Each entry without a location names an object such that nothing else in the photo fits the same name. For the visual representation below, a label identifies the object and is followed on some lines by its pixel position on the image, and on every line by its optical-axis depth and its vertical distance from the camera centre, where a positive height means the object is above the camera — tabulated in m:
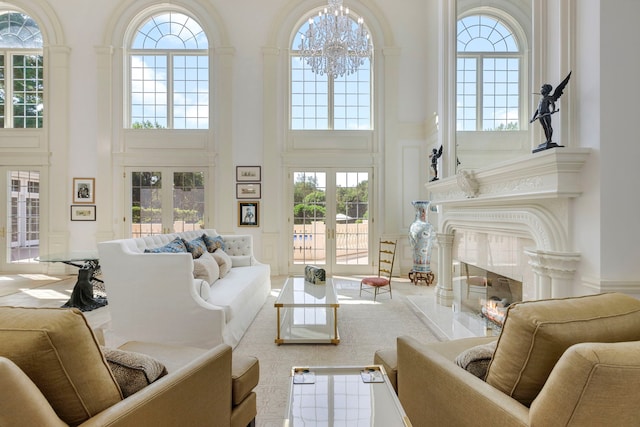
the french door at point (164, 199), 6.59 +0.28
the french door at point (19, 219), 6.41 -0.13
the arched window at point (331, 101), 6.70 +2.31
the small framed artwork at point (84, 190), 6.45 +0.45
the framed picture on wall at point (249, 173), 6.52 +0.80
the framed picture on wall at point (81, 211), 6.48 +0.03
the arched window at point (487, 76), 2.94 +1.41
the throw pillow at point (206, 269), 3.43 -0.61
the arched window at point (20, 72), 6.53 +2.84
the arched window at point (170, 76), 6.68 +2.82
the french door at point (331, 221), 6.62 -0.17
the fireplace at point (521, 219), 2.25 -0.05
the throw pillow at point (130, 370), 1.19 -0.59
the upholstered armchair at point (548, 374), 0.86 -0.50
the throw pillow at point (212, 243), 4.35 -0.41
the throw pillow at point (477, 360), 1.33 -0.61
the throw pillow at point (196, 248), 3.75 -0.41
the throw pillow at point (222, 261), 4.17 -0.64
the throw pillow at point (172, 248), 3.19 -0.37
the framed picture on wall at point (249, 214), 6.54 -0.03
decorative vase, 5.52 -0.43
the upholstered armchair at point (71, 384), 0.83 -0.51
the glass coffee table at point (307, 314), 3.18 -1.20
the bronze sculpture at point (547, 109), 2.26 +0.74
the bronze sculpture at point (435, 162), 4.65 +0.75
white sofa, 2.88 -0.81
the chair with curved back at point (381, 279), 4.40 -0.95
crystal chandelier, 4.32 +2.28
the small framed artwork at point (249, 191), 6.53 +0.44
